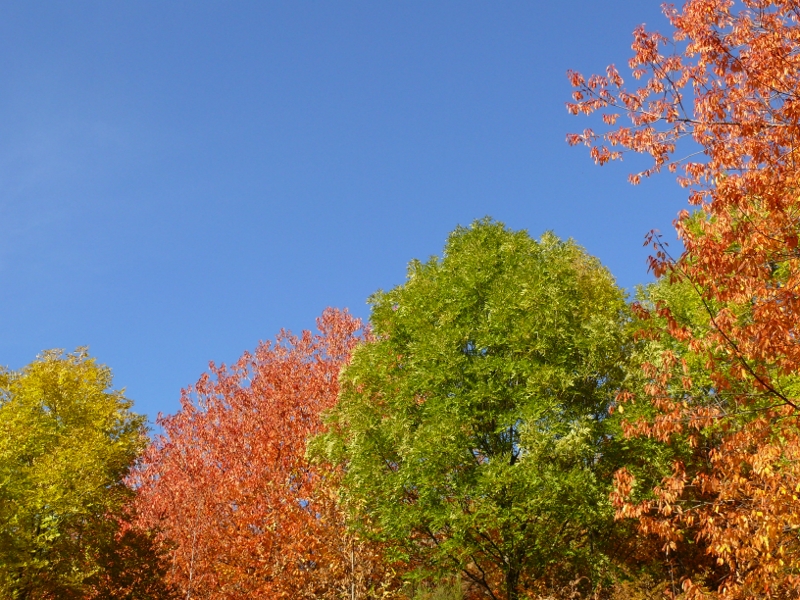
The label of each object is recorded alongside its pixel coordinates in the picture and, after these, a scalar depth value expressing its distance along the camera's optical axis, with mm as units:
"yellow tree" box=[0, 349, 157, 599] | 20953
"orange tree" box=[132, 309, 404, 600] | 21766
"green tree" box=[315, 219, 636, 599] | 17734
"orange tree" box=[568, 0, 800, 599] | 11023
